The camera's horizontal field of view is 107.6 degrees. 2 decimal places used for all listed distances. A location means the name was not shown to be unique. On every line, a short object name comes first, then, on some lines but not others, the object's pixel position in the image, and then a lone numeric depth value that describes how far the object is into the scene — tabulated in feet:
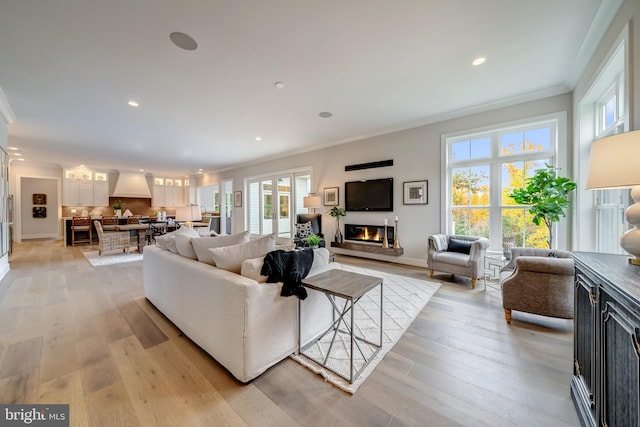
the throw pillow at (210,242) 6.91
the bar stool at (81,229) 23.50
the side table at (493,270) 11.49
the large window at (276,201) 22.54
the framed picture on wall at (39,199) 28.19
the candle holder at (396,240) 15.46
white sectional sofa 5.11
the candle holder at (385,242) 15.72
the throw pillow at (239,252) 6.22
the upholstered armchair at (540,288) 7.16
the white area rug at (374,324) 5.59
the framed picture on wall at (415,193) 14.62
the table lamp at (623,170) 3.97
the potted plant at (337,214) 18.29
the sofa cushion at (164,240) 8.66
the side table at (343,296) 5.26
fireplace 16.71
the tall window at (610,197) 7.29
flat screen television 16.21
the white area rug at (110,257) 16.37
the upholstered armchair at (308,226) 19.20
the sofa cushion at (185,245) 7.50
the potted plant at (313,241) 14.08
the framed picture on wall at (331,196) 19.06
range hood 30.07
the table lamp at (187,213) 16.26
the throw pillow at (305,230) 19.18
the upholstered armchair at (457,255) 10.87
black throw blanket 5.63
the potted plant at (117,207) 28.78
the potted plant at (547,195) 9.72
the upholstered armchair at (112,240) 18.39
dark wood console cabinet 2.79
